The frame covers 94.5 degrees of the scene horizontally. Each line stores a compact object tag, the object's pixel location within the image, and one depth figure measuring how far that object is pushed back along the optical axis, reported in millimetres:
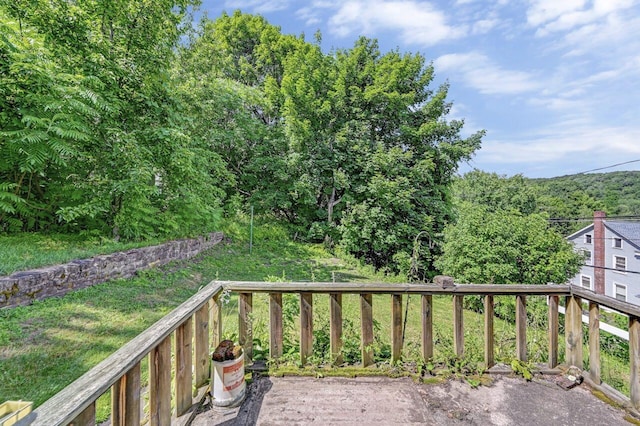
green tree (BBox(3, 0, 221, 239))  5371
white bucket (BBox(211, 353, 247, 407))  1904
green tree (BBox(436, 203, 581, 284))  10570
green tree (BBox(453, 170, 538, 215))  26859
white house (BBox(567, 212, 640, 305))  16372
